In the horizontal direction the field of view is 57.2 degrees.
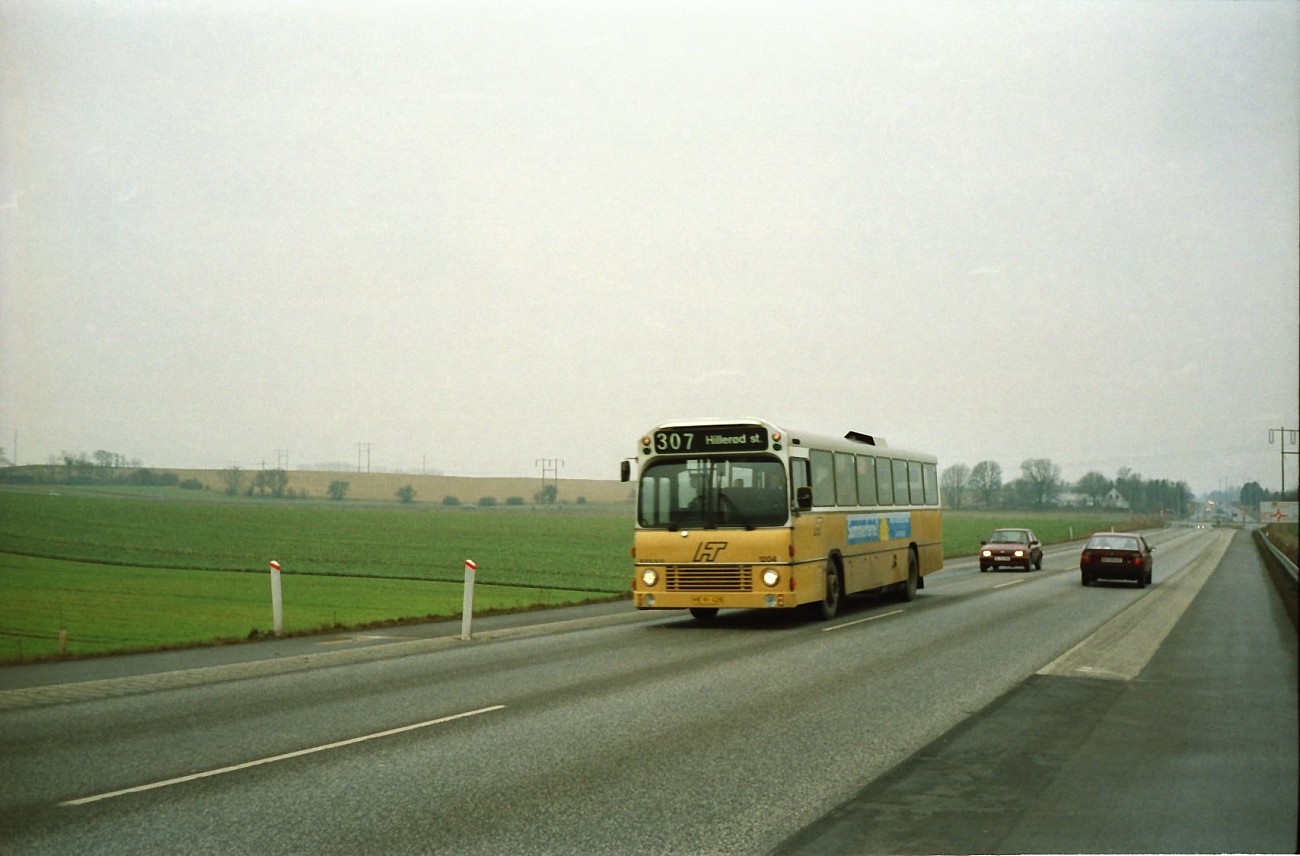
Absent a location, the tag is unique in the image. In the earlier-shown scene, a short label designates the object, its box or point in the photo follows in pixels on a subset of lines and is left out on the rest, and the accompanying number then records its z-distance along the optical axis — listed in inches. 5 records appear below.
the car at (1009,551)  1672.0
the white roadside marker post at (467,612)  704.4
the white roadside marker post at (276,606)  706.8
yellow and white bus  749.3
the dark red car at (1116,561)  1294.3
